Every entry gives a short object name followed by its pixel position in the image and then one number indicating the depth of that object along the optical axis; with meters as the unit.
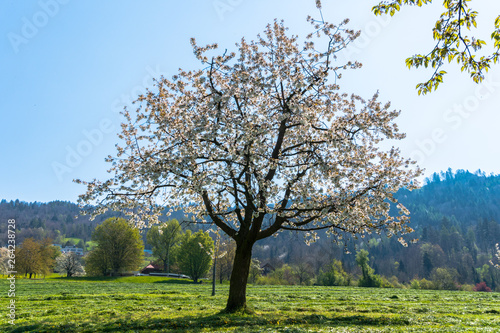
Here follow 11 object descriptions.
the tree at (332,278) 62.97
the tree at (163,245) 83.81
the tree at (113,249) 69.38
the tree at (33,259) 68.00
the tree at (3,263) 81.12
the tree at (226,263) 69.00
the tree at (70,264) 77.41
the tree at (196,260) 69.94
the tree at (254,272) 66.99
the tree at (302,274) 73.88
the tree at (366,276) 59.75
